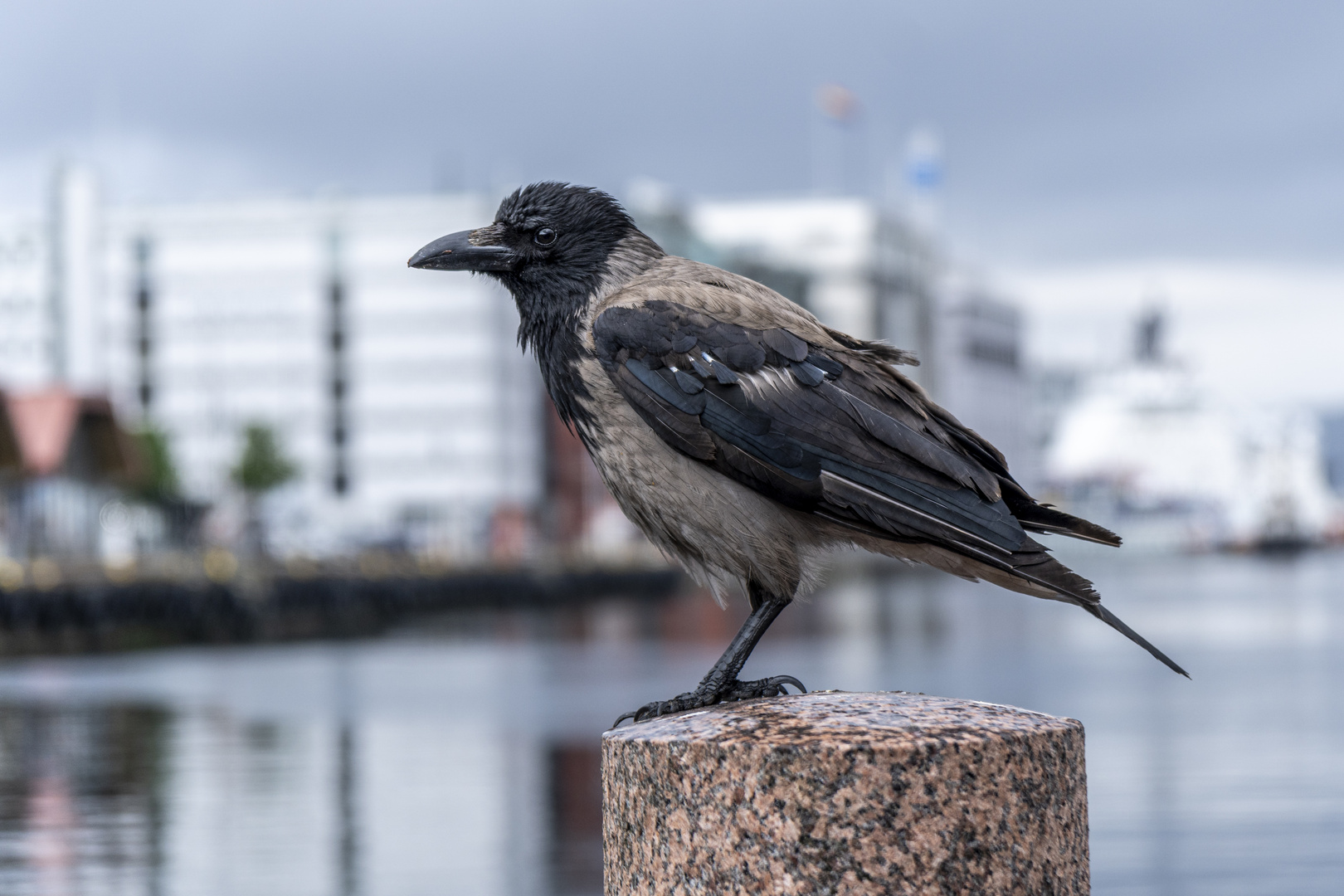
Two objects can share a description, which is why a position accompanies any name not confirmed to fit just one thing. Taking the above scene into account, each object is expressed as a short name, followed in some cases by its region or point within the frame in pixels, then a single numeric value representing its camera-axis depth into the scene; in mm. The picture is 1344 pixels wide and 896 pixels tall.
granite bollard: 4246
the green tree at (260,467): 100188
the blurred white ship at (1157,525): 193750
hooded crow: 4555
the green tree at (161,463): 93700
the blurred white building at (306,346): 119125
